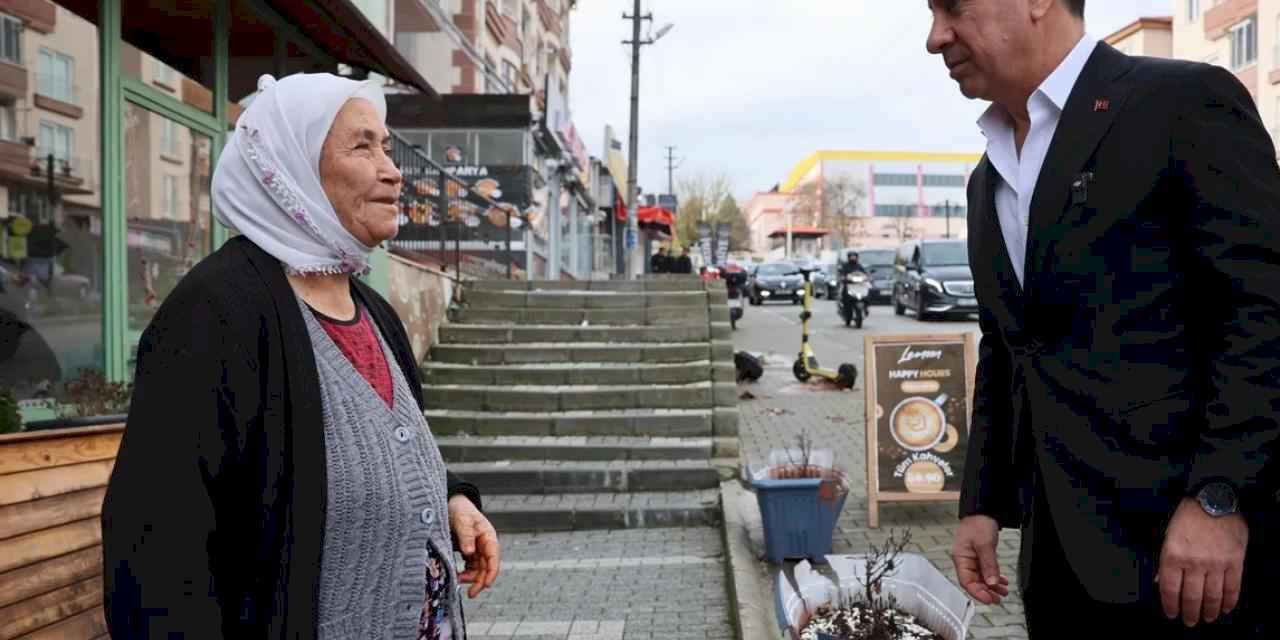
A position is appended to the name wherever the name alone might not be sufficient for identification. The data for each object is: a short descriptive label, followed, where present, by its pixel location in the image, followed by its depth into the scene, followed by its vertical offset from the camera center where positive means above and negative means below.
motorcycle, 20.94 +0.23
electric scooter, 12.80 -0.81
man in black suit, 1.52 -0.03
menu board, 6.38 -0.71
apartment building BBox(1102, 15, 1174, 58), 49.28 +13.91
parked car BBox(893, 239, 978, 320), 21.03 +0.61
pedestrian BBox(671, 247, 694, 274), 27.94 +1.21
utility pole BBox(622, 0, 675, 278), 29.30 +5.56
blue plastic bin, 5.59 -1.22
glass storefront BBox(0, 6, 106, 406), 5.48 +0.55
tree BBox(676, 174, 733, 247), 75.19 +8.55
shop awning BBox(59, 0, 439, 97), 6.60 +2.21
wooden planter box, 2.70 -0.65
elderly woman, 1.53 -0.22
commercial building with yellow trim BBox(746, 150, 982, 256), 93.38 +11.73
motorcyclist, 21.05 +0.88
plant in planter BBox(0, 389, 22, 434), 3.43 -0.39
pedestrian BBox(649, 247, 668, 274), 29.35 +1.38
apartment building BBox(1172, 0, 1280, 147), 35.75 +10.82
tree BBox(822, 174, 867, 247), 88.19 +9.49
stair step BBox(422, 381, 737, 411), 9.16 -0.85
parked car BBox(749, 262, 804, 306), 33.81 +0.75
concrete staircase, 7.57 -0.91
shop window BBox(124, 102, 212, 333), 6.43 +0.70
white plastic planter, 3.30 -1.01
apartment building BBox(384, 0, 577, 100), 17.69 +6.17
